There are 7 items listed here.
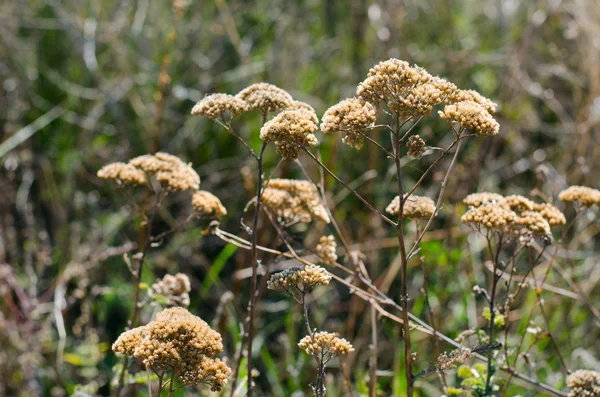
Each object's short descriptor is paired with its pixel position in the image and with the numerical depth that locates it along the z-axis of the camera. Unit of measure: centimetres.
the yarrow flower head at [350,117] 210
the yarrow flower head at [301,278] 213
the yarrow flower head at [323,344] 209
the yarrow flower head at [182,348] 190
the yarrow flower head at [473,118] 208
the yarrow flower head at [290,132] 210
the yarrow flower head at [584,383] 237
